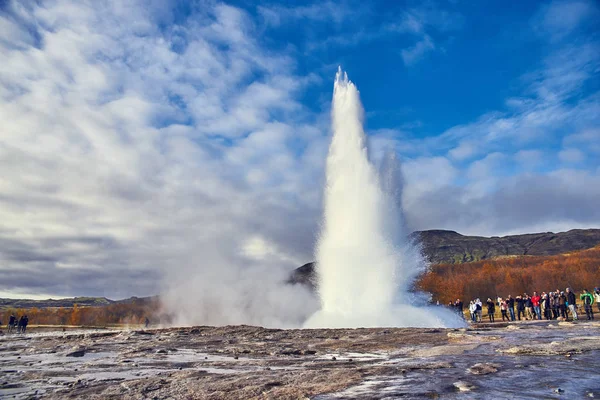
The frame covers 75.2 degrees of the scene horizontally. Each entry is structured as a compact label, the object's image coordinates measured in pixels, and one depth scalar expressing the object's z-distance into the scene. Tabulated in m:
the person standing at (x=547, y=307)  25.40
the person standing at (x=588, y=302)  21.58
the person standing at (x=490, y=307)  26.94
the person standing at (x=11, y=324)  39.40
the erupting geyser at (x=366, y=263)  21.78
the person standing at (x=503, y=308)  28.26
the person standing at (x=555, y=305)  25.58
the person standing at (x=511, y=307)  26.98
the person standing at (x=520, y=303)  27.04
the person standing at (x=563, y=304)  24.03
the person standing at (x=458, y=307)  27.12
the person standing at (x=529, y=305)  26.94
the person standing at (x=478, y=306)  28.67
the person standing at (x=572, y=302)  21.62
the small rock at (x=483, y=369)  7.62
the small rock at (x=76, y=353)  12.69
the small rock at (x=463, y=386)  6.23
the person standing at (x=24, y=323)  37.03
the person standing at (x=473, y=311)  28.93
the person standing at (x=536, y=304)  26.16
